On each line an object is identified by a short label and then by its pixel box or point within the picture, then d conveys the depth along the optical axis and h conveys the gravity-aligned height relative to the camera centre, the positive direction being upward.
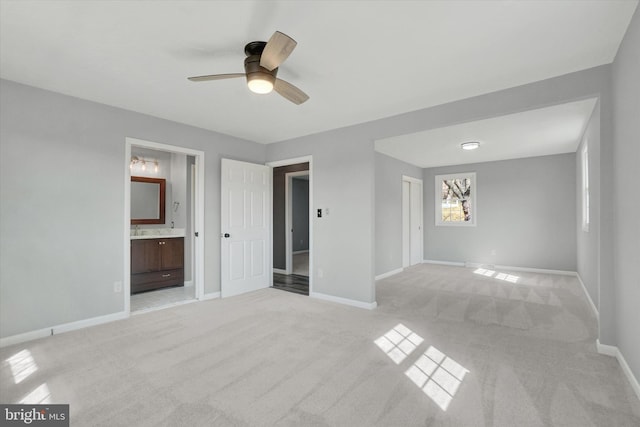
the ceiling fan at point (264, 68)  1.93 +1.08
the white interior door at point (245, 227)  4.50 -0.15
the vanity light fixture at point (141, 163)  5.03 +0.96
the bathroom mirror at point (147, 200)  5.00 +0.32
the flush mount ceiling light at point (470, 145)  5.02 +1.23
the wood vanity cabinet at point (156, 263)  4.52 -0.72
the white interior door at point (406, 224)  6.72 -0.17
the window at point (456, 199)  7.13 +0.42
